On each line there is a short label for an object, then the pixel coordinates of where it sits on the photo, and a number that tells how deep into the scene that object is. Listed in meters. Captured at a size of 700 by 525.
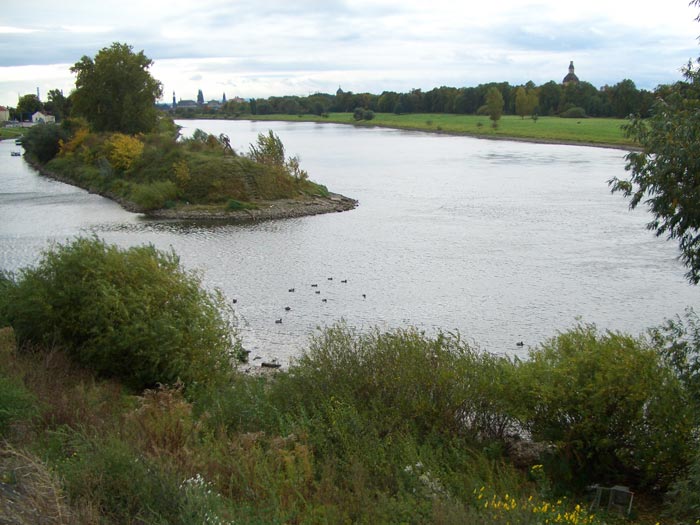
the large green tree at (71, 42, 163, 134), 64.19
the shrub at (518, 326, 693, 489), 10.99
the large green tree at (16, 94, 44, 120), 170.88
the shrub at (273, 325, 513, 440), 11.62
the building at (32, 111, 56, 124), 155.81
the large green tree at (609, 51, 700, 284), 11.55
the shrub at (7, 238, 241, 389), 13.95
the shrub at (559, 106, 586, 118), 141.00
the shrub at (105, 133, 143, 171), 54.94
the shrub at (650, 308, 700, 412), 11.35
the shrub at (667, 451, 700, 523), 9.26
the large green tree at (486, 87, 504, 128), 136.00
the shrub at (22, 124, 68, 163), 75.75
